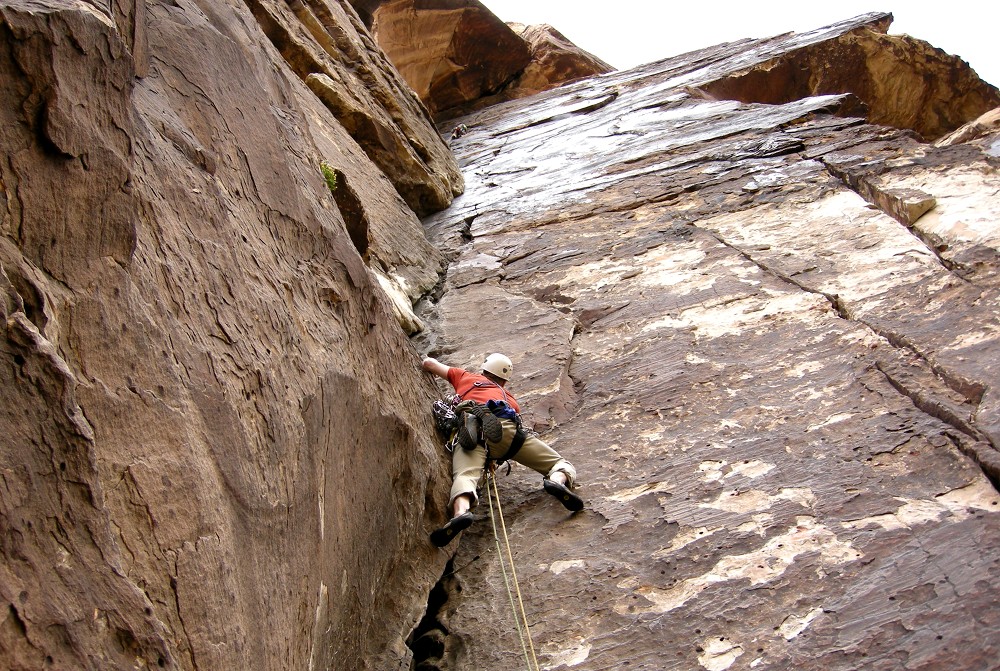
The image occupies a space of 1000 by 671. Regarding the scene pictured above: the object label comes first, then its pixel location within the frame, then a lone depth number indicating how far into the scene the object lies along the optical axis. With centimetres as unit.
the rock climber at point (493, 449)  473
